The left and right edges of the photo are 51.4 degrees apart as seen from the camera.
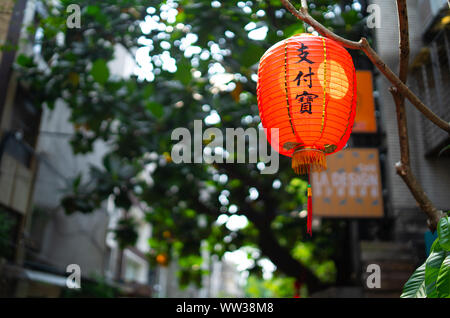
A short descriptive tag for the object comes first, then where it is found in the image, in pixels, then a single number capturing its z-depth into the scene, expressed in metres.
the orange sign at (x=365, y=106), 6.70
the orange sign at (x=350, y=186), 6.65
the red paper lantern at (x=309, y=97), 3.38
